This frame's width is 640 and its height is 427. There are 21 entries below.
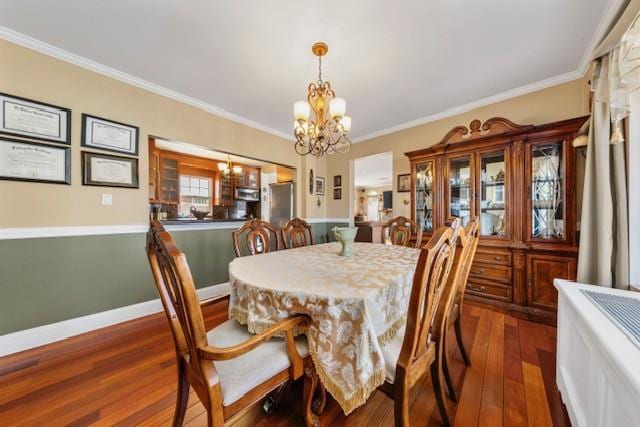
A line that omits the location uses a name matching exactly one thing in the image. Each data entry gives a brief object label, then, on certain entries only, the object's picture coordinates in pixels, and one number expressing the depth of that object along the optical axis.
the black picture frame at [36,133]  1.74
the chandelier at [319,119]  1.80
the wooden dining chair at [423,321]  0.83
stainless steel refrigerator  4.27
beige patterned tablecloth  0.93
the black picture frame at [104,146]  2.06
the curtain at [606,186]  1.40
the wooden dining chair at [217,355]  0.76
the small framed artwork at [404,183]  3.60
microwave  5.93
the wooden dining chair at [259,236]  2.14
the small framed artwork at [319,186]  4.36
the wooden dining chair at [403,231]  2.53
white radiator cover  0.68
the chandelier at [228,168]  5.34
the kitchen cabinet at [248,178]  5.94
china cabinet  2.12
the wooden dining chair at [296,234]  2.49
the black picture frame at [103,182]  2.08
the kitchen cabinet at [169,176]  4.74
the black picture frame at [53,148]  1.76
